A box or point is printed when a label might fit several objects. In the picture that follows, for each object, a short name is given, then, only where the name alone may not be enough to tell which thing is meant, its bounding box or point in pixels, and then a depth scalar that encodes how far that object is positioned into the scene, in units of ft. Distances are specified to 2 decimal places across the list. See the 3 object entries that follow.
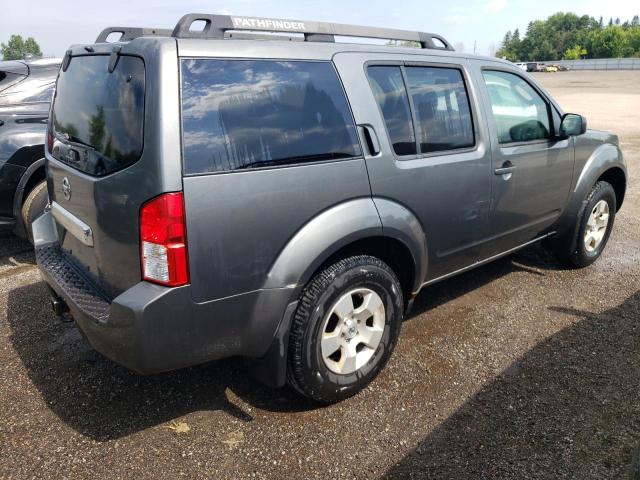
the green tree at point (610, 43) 357.06
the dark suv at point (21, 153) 14.76
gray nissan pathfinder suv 7.11
